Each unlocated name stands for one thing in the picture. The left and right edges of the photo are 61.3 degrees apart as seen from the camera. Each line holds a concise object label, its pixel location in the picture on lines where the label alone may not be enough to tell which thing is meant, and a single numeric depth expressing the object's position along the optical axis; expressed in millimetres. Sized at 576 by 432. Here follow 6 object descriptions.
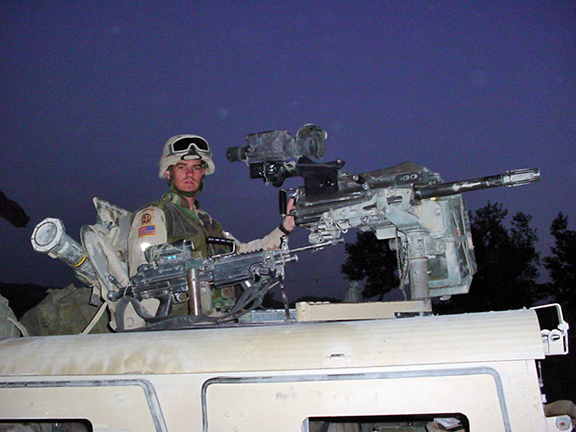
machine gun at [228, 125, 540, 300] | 3619
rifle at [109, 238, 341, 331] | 2967
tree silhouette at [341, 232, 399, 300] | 27031
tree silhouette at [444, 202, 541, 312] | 25406
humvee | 1654
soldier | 3697
